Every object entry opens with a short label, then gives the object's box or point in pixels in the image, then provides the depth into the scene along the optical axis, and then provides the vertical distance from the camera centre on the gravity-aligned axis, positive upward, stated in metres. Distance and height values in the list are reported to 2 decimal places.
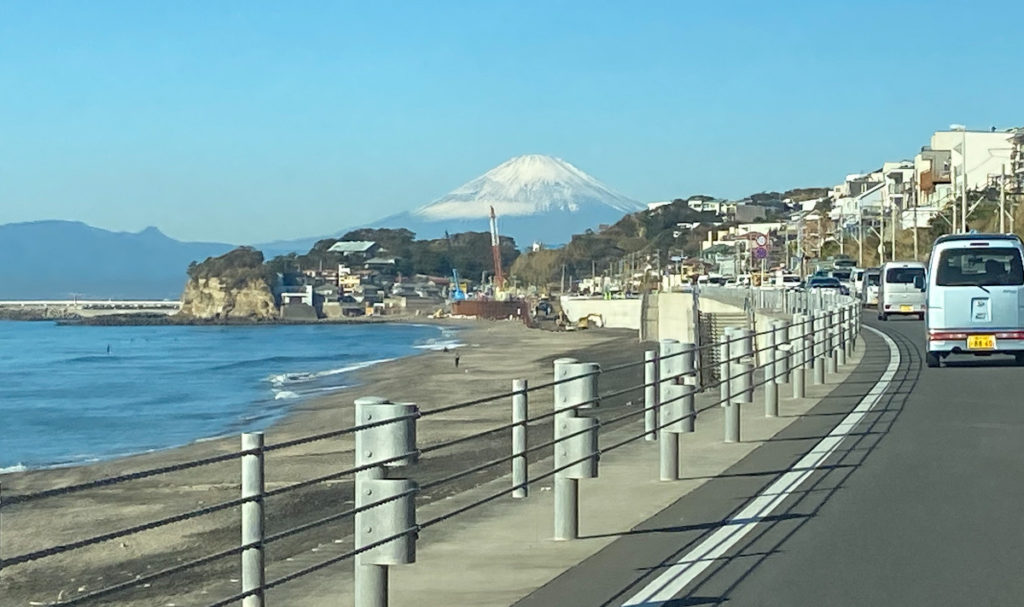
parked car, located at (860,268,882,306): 60.00 -0.43
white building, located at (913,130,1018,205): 123.50 +9.89
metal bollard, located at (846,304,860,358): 31.89 -1.26
